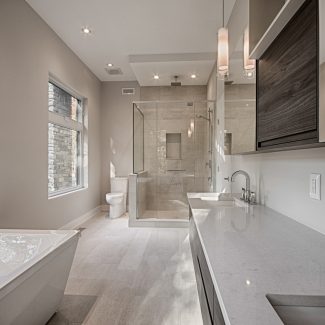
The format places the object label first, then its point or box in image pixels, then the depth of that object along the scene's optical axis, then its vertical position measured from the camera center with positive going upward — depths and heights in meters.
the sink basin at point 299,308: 0.68 -0.41
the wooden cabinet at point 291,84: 0.97 +0.38
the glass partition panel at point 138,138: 4.84 +0.47
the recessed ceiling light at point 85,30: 3.45 +1.87
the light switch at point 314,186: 1.22 -0.13
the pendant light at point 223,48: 2.14 +0.99
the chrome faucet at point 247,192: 2.09 -0.27
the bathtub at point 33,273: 1.23 -0.69
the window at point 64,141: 3.81 +0.33
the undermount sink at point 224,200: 2.16 -0.38
